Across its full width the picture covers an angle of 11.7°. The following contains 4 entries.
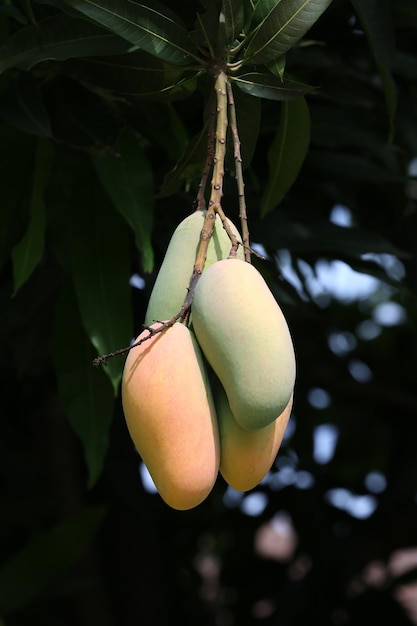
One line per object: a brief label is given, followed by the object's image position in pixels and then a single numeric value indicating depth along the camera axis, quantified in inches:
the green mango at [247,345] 55.5
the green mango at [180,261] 58.9
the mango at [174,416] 55.8
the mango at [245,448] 57.1
